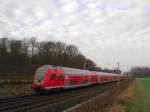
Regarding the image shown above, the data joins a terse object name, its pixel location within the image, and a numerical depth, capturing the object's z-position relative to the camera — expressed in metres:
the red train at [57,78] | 13.77
